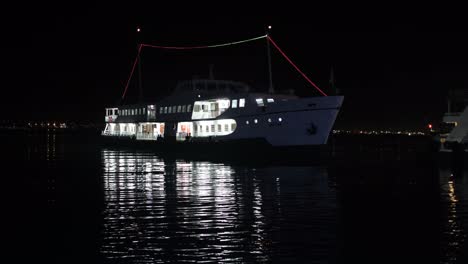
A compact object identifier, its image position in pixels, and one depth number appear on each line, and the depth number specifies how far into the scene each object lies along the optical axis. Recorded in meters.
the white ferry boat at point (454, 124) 39.37
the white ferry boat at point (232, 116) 42.12
